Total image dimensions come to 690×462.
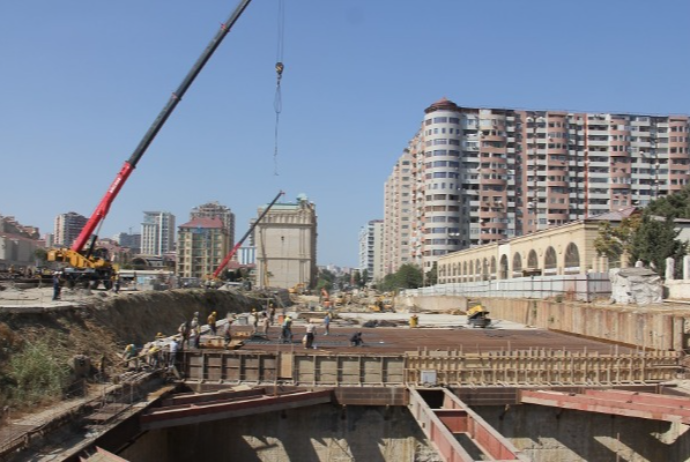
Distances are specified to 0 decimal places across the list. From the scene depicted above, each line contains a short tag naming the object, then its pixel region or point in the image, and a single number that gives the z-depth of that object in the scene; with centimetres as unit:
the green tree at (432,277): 11166
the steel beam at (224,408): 1647
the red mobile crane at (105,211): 3688
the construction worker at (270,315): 3791
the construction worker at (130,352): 2136
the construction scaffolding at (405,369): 2030
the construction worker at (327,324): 3259
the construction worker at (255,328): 3163
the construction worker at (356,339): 2734
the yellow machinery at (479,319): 3988
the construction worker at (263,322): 3106
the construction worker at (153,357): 2070
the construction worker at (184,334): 2220
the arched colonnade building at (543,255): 5566
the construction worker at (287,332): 2688
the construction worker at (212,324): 2814
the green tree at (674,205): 6662
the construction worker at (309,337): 2470
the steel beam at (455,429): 1241
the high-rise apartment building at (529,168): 10612
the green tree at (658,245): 4725
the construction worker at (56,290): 2935
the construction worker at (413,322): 4056
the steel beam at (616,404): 1689
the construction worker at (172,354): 2086
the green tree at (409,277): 12644
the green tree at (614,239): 5316
